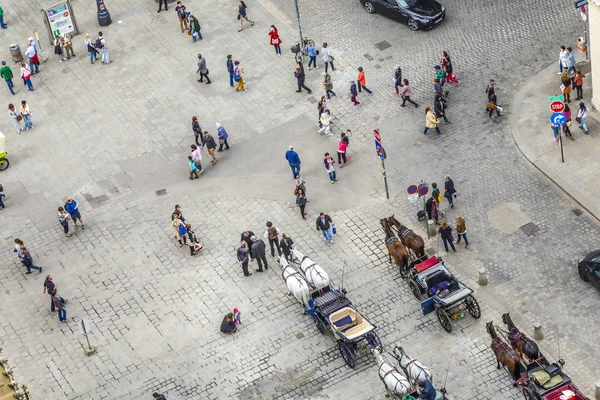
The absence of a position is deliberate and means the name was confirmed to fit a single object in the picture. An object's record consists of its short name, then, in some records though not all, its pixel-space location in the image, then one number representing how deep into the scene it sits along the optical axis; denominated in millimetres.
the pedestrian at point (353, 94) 54094
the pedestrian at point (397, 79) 53897
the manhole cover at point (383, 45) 57719
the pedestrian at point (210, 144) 51938
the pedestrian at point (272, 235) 47156
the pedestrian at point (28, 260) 47906
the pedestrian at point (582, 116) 50812
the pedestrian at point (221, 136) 52469
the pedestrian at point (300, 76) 54906
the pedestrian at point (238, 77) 55853
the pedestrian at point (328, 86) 54719
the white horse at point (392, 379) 40375
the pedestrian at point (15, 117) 55062
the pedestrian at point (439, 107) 52469
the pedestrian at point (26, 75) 57691
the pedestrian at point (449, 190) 47844
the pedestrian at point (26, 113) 55188
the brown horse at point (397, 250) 45312
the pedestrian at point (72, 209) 49438
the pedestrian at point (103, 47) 58969
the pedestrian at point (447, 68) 54312
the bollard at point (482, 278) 45091
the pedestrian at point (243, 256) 46469
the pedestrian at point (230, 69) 55750
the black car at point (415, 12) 57969
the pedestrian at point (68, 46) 59562
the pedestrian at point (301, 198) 48656
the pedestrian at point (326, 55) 55844
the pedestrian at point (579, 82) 52094
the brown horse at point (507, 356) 40625
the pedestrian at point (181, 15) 59781
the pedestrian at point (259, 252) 46562
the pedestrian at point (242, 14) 59594
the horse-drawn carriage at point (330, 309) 42625
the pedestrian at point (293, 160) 50344
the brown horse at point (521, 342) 40406
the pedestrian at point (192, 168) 51656
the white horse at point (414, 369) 40250
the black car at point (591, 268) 43719
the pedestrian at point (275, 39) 57750
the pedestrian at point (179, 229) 48094
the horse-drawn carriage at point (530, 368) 39094
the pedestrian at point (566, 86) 52594
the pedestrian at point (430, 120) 51656
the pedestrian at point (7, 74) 57500
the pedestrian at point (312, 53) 56469
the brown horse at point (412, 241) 45250
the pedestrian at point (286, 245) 46594
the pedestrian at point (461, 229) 45906
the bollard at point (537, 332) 42500
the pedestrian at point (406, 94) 53500
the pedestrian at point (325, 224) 47375
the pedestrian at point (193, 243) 48156
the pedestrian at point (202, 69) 56438
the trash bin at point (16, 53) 59688
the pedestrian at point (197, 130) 53031
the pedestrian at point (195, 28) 59219
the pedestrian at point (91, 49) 59128
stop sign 48356
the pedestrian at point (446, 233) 45938
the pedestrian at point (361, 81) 54406
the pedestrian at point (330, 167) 50156
